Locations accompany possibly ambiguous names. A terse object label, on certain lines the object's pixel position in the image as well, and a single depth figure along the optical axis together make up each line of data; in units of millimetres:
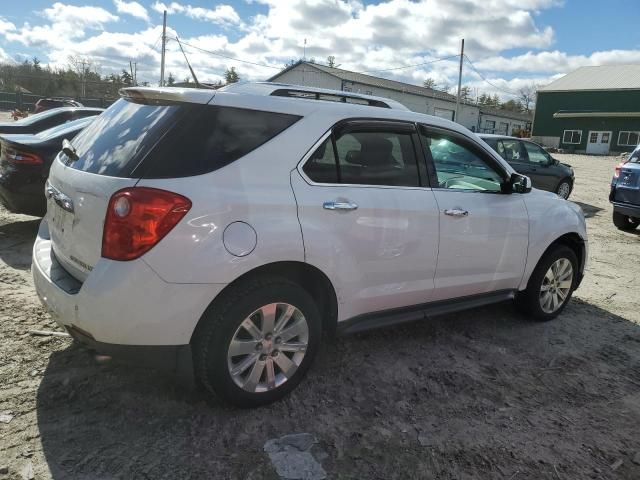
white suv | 2443
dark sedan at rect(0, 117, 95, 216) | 5574
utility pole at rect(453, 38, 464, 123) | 36056
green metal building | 44469
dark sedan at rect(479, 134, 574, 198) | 11242
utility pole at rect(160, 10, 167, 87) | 28352
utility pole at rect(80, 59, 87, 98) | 50656
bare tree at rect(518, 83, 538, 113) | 90688
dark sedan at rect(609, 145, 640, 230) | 8617
